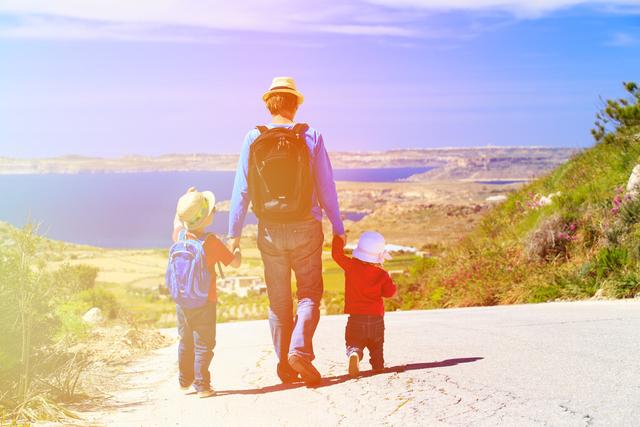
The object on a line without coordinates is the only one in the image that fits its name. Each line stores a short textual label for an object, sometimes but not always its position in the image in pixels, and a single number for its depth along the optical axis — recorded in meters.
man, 6.42
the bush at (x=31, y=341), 6.44
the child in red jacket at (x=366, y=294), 6.89
